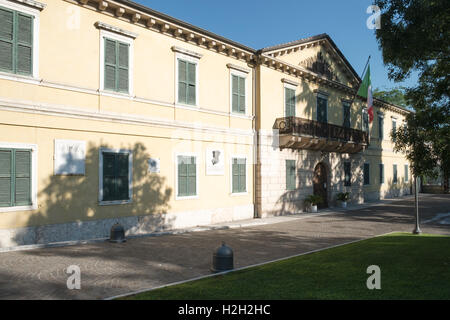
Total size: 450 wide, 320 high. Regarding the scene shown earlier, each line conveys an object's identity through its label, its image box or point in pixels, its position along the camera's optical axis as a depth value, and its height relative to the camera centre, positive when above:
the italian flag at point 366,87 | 20.34 +5.10
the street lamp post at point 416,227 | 12.57 -1.81
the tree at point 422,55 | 8.73 +3.44
